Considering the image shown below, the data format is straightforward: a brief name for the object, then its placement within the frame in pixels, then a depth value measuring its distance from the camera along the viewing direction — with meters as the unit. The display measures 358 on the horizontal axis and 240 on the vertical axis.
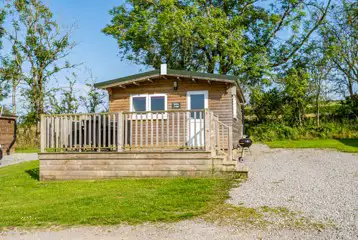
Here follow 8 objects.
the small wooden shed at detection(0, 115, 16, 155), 17.36
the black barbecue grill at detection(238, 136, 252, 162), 10.79
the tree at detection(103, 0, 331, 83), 19.17
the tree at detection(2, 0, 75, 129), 23.92
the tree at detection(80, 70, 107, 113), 23.88
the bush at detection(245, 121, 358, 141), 18.78
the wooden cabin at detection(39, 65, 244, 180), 7.53
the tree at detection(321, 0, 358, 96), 22.28
